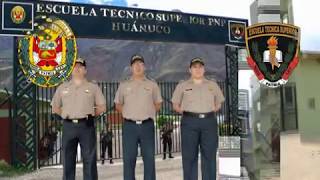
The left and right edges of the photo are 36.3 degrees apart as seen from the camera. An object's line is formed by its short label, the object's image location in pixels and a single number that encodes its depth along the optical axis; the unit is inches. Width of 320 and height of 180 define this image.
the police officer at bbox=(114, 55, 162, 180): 207.6
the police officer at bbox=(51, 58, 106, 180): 207.0
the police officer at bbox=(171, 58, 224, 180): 209.9
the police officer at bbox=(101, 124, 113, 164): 442.8
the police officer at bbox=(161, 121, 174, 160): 478.6
